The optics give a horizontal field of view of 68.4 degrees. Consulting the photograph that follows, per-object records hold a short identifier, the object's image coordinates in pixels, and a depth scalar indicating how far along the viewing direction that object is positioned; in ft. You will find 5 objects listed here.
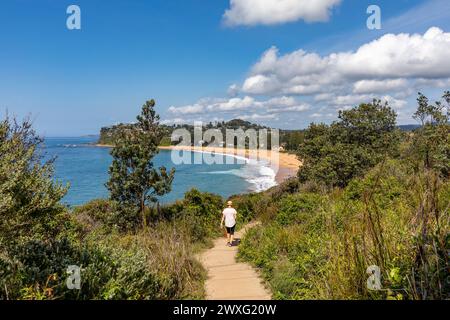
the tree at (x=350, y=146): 66.18
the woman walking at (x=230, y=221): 36.11
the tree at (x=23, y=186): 15.85
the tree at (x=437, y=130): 45.29
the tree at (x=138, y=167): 44.80
